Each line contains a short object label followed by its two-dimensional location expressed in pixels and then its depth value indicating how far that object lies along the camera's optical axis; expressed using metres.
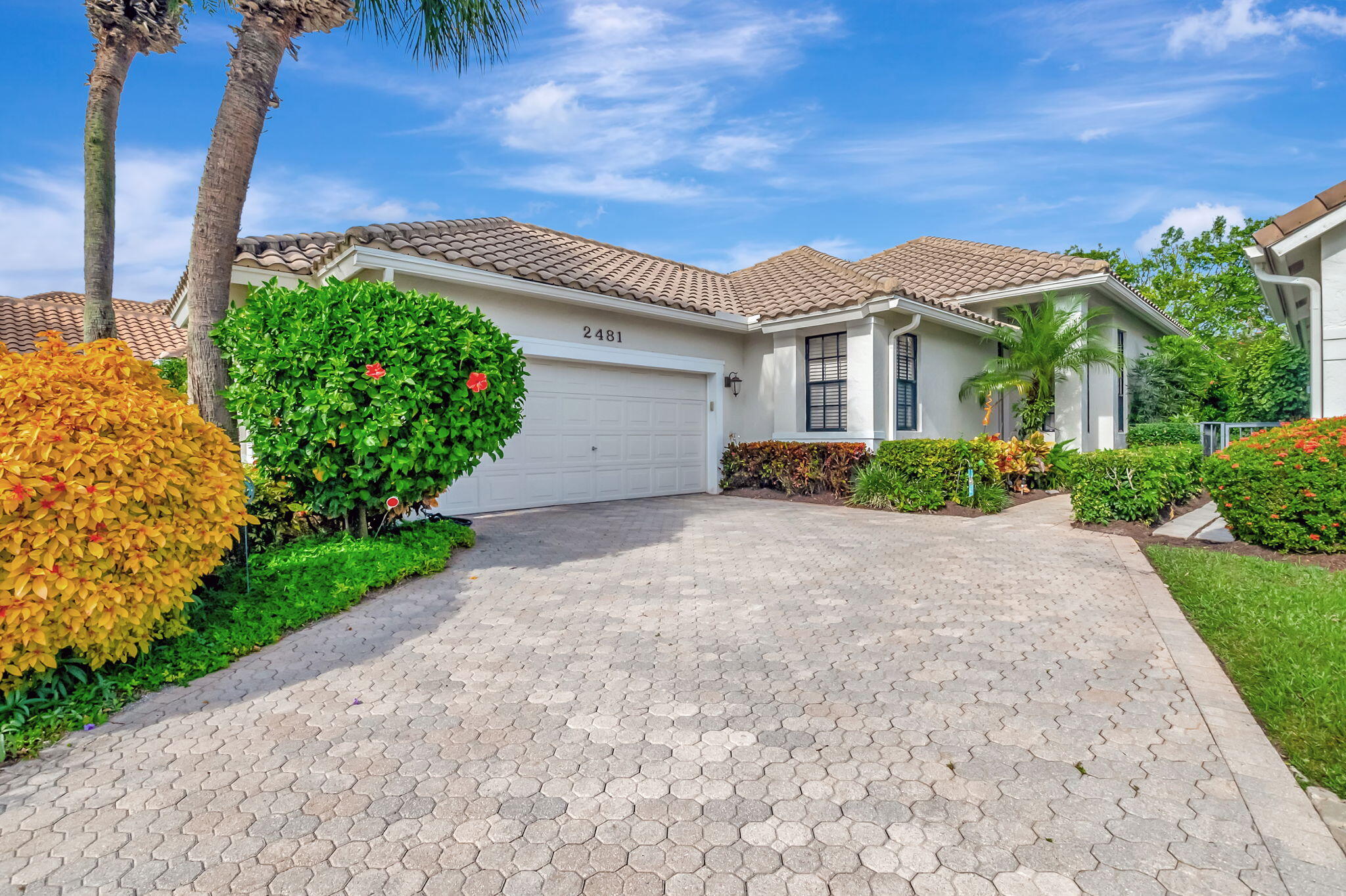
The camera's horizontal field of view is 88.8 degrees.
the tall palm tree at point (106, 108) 8.51
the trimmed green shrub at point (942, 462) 10.76
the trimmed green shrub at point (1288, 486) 6.84
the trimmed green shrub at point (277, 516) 6.83
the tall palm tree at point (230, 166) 6.56
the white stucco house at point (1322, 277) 7.96
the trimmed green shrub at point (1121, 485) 8.85
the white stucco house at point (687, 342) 9.91
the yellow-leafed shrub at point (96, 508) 3.46
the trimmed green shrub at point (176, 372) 13.56
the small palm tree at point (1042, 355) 13.23
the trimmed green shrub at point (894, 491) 10.69
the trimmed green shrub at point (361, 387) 6.39
